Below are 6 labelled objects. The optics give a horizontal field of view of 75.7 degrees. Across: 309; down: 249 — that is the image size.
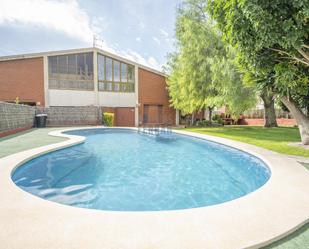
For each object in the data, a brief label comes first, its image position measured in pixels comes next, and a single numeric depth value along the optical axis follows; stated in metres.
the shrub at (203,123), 21.98
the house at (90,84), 18.77
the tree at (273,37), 5.08
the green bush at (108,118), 20.06
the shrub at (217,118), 24.36
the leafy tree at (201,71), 13.12
